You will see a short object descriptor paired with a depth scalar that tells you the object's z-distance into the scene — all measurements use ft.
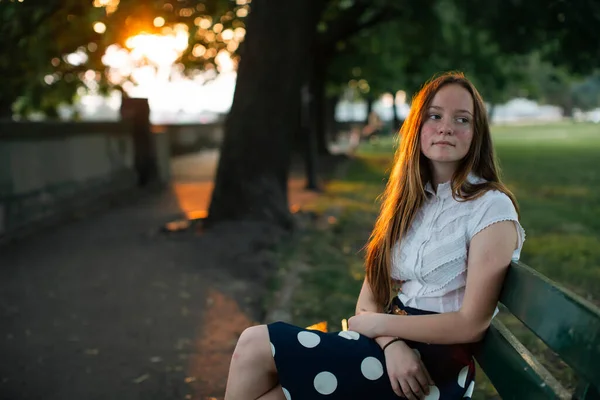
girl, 7.65
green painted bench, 5.59
